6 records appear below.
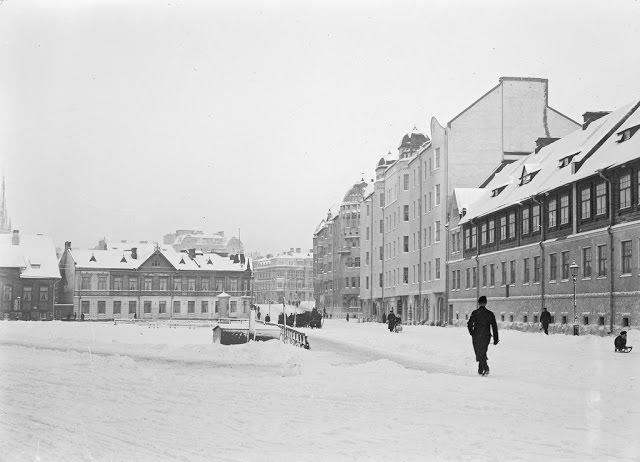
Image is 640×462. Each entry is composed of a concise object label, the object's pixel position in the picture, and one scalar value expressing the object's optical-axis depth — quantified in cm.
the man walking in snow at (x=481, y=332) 1845
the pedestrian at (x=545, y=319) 3819
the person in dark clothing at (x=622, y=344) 2558
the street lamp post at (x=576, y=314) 3459
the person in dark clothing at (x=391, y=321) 4731
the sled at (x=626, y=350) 2577
